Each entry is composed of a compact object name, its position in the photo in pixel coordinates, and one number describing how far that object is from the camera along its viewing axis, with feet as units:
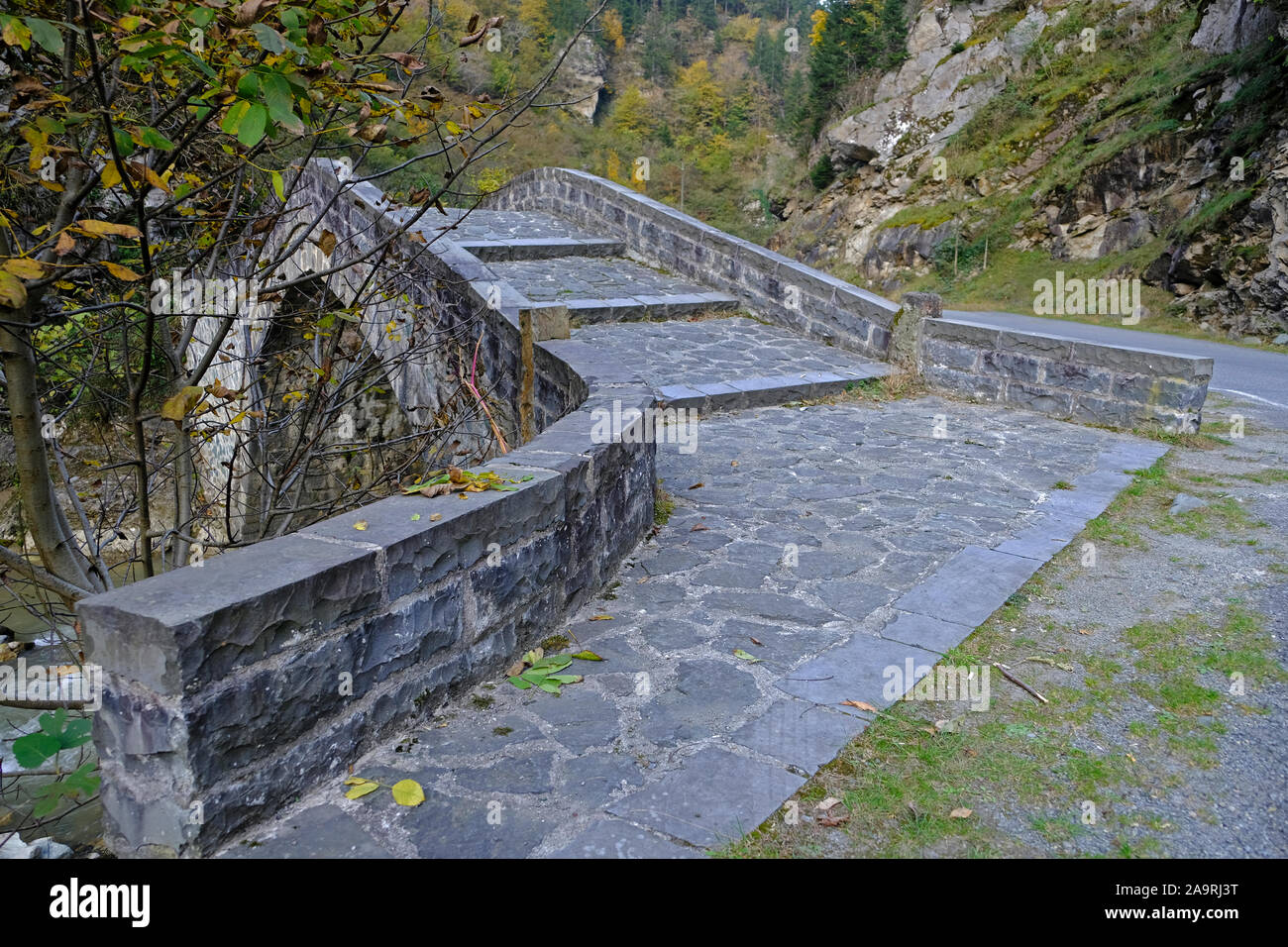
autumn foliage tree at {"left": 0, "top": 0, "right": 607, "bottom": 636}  8.08
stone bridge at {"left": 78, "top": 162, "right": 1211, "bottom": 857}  7.31
